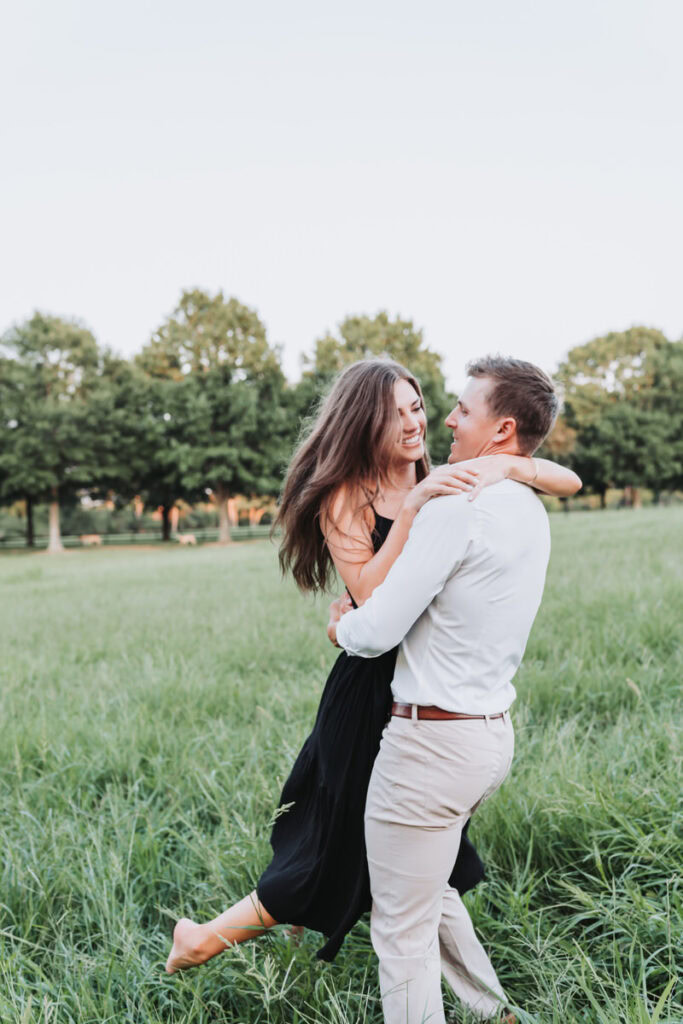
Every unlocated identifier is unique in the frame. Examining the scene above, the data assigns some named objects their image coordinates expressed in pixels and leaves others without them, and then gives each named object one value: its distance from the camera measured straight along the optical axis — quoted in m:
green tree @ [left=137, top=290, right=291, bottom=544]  35.38
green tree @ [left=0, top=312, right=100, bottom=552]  34.00
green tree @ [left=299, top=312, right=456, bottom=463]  39.50
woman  1.78
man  1.52
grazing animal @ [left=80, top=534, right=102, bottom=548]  40.75
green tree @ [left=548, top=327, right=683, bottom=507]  46.88
